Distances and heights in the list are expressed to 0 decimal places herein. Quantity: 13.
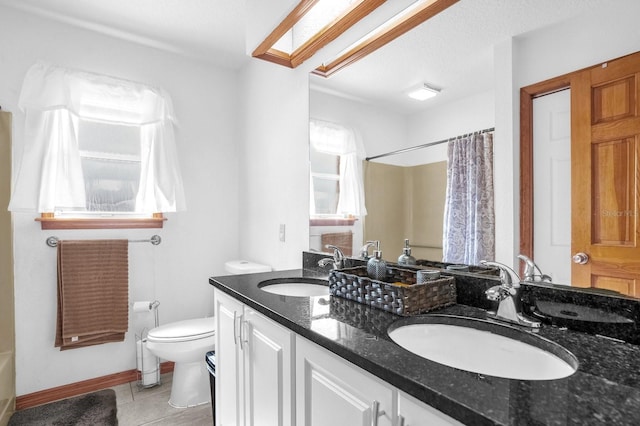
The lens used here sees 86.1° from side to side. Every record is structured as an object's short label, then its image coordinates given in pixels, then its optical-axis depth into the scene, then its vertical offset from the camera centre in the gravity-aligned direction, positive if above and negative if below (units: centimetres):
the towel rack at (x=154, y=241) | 250 -21
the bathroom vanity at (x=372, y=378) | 54 -33
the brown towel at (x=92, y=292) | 220 -53
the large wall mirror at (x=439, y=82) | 98 +47
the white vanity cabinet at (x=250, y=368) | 110 -60
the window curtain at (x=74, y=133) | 208 +52
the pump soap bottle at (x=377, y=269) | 142 -25
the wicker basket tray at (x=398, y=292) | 103 -28
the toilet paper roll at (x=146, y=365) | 237 -107
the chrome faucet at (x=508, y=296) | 97 -26
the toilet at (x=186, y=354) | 205 -86
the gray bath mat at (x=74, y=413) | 195 -119
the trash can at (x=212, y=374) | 188 -91
